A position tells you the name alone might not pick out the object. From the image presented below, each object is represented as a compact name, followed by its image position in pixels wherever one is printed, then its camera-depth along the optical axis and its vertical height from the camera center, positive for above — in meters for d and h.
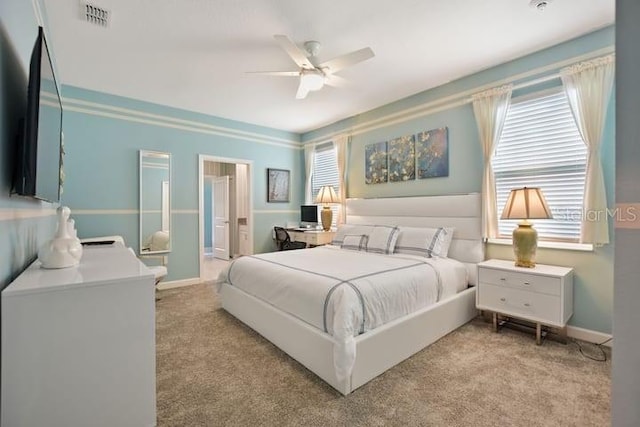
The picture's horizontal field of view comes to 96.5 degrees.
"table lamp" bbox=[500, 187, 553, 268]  2.49 -0.02
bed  1.91 -0.69
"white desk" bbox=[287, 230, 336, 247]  4.77 -0.42
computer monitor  5.34 -0.06
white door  6.71 -0.13
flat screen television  1.17 +0.33
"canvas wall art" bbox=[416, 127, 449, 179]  3.57 +0.77
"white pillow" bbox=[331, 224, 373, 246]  3.76 -0.25
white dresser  1.00 -0.53
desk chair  5.26 -0.56
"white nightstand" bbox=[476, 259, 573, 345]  2.36 -0.70
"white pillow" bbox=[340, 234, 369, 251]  3.60 -0.39
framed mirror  4.12 +0.14
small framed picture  5.51 +0.52
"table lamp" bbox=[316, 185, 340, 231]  4.88 +0.21
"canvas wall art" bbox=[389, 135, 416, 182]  3.94 +0.76
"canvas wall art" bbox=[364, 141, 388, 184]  4.29 +0.76
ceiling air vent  2.19 +1.56
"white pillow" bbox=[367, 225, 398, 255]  3.37 -0.33
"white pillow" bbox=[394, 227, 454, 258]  3.14 -0.33
